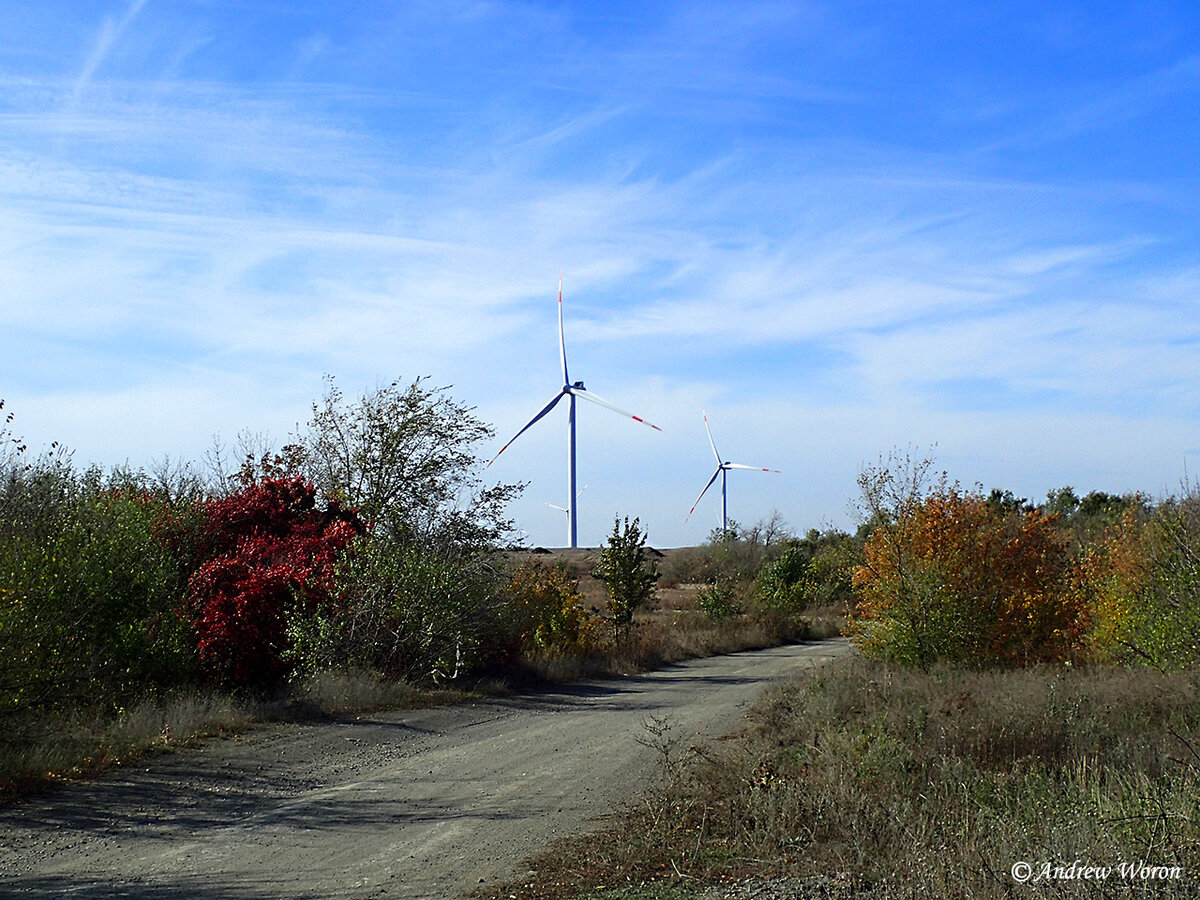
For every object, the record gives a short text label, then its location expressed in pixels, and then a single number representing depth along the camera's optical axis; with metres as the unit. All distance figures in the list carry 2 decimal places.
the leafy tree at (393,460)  24.62
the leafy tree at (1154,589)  15.87
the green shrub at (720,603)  39.32
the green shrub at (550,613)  25.27
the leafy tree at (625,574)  31.84
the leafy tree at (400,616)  18.61
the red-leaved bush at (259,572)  18.06
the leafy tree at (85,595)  11.83
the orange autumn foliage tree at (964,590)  19.09
